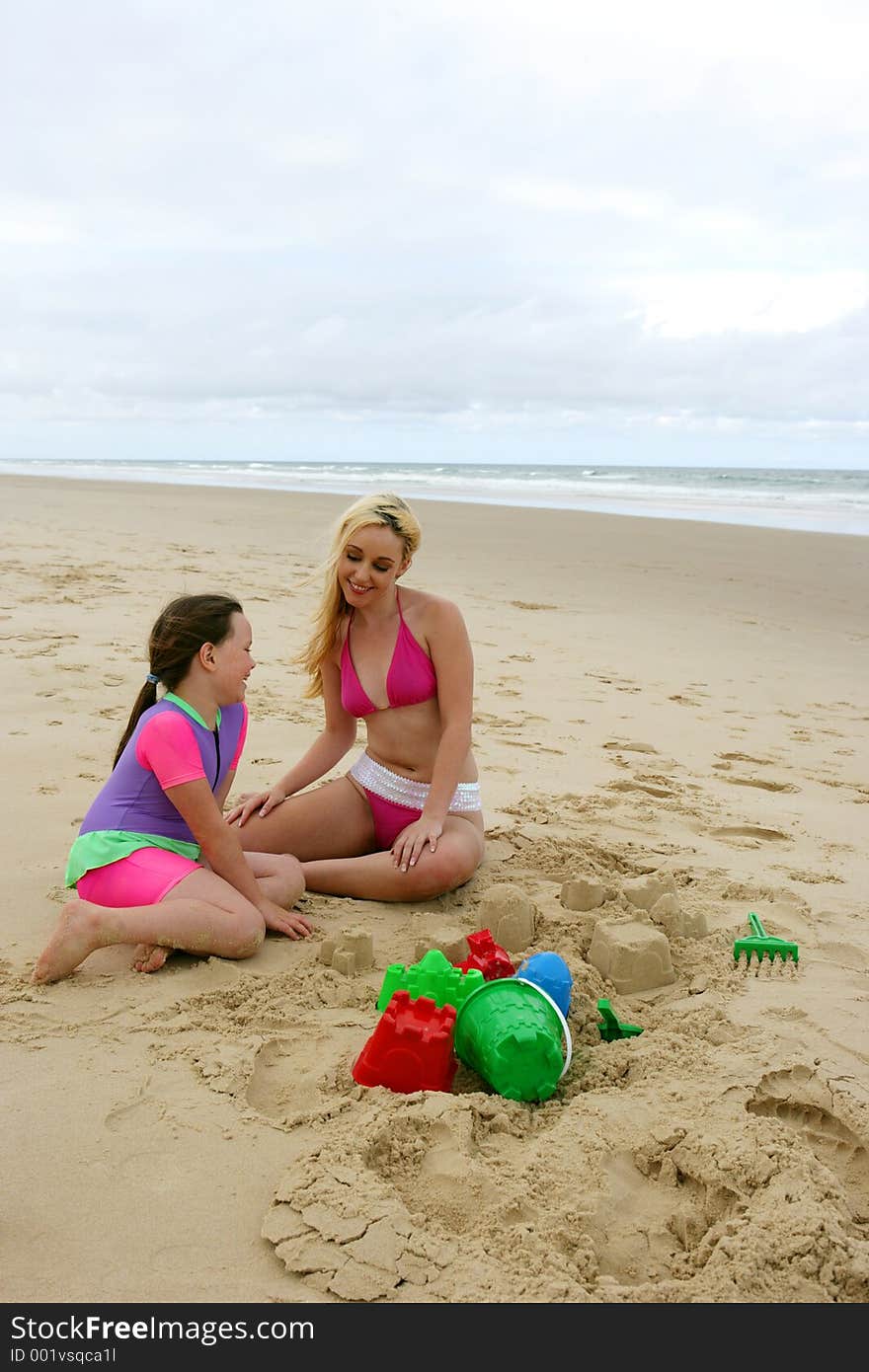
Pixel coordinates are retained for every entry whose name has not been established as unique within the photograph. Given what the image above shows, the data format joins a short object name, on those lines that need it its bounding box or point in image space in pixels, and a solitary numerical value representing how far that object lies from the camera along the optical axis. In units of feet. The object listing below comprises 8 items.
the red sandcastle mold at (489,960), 8.44
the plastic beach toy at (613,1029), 8.10
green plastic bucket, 7.06
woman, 10.63
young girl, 8.97
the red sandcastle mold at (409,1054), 7.08
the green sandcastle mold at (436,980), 7.68
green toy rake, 9.16
